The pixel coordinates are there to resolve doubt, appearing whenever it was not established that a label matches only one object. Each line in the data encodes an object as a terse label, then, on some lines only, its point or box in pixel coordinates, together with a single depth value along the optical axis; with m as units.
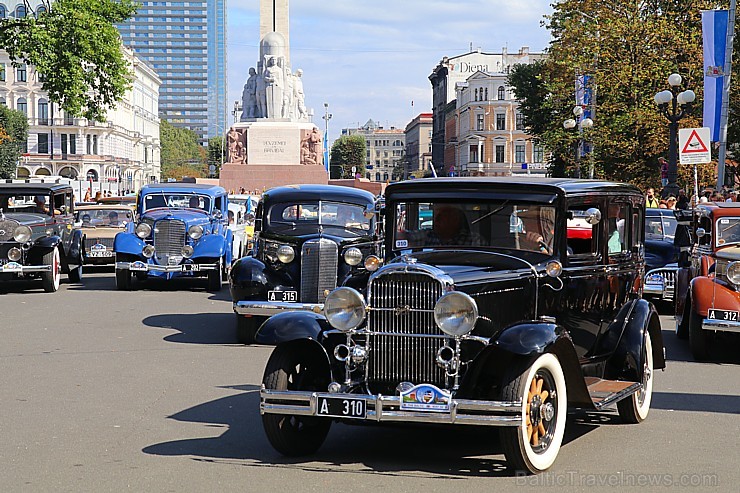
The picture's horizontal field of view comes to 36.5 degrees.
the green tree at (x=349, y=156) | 149.38
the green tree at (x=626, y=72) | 36.66
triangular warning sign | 23.14
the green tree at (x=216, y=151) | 157.04
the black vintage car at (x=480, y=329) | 6.65
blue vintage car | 19.27
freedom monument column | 62.69
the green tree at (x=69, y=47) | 32.94
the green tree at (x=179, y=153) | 164.12
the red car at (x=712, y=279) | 11.93
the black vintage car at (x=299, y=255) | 13.49
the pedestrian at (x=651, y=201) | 25.88
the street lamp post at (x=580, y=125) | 34.53
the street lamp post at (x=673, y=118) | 27.22
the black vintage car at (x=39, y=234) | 19.31
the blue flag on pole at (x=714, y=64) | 25.98
